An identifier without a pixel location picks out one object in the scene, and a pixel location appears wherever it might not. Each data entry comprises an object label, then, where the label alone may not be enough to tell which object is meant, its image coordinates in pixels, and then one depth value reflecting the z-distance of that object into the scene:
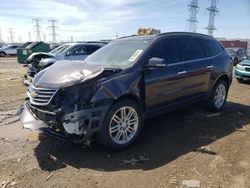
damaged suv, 2.68
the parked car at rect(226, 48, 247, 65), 16.08
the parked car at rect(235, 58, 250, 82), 7.91
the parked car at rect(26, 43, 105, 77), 6.61
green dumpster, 13.95
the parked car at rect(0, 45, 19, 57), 25.80
